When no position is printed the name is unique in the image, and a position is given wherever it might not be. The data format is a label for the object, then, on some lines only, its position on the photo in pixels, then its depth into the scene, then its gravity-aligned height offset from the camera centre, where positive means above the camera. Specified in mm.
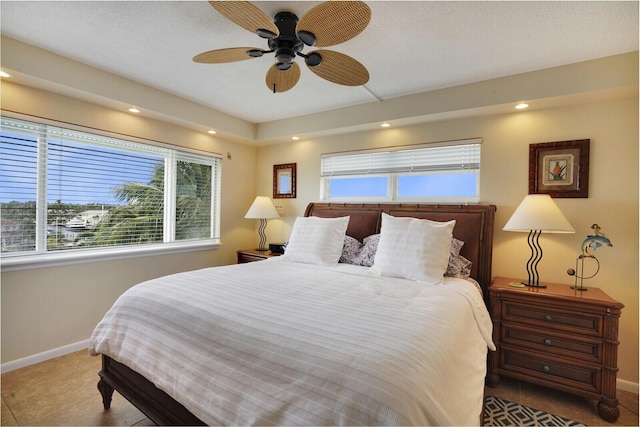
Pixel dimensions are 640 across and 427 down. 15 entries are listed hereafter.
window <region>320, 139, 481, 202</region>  2988 +436
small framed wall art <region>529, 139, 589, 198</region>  2434 +393
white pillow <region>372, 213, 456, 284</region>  2244 -299
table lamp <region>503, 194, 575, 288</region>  2205 -27
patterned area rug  1901 -1338
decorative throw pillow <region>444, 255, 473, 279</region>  2480 -464
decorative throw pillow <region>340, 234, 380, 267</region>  2799 -383
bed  974 -568
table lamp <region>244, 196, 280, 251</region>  3865 -1
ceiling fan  1387 +932
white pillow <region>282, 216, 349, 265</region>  2838 -303
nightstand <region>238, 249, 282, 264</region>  3734 -578
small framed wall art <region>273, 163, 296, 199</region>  4125 +413
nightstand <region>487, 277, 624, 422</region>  1967 -890
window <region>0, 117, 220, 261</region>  2432 +147
